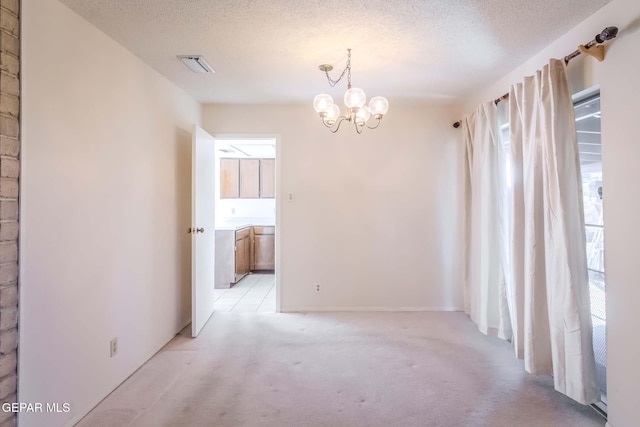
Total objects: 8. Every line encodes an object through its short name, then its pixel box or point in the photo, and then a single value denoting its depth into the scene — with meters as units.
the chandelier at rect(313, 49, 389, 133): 2.15
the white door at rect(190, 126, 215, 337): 3.02
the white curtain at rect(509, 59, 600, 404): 1.92
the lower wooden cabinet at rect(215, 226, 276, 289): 4.84
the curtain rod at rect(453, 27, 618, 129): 1.71
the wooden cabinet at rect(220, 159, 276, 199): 6.14
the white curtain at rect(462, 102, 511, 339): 2.85
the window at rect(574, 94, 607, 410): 2.03
